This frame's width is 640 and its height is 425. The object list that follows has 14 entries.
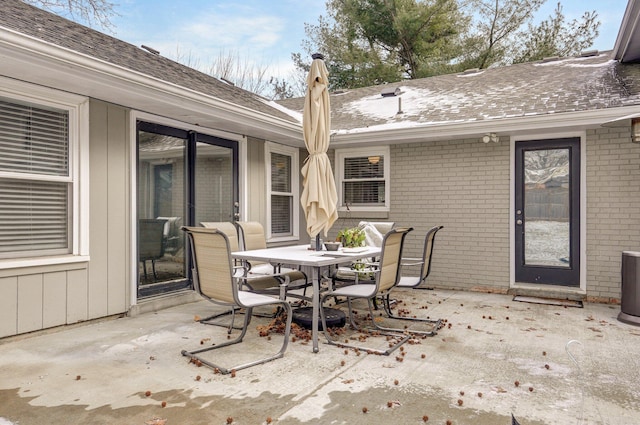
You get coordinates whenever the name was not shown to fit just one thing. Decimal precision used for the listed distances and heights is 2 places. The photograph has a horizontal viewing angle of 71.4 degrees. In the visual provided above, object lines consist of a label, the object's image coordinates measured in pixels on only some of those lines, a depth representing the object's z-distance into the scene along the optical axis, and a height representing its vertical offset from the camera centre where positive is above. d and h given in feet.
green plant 14.80 -0.93
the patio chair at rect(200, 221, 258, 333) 14.85 -1.46
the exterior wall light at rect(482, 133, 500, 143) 20.61 +3.38
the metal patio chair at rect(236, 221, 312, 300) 15.24 -2.19
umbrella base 13.94 -3.44
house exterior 13.26 +1.69
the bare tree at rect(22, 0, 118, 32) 23.35 +10.65
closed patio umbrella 14.34 +1.78
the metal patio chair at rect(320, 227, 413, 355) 12.08 -2.13
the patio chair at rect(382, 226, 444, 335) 14.26 -2.16
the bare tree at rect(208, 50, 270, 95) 62.75 +19.87
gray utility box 14.76 -2.61
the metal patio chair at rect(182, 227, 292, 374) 10.62 -1.75
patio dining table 11.92 -1.37
